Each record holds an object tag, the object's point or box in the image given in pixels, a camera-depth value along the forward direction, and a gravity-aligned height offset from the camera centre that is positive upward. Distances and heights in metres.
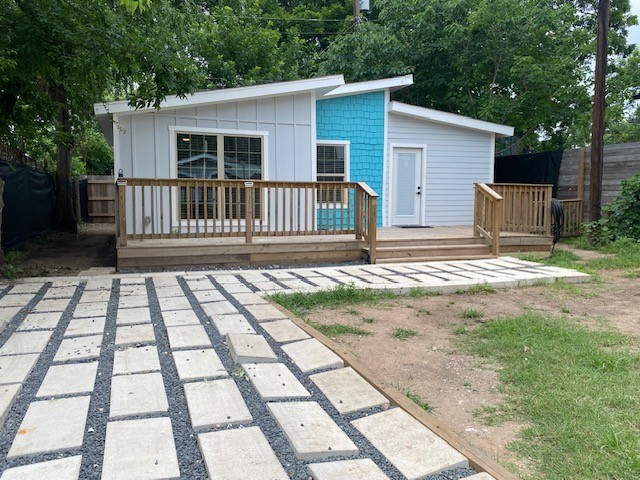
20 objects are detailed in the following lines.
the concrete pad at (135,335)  3.28 -0.98
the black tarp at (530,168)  11.07 +0.87
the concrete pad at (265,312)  3.92 -0.96
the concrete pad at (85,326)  3.48 -0.97
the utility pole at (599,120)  8.71 +1.57
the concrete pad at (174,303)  4.22 -0.96
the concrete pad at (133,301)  4.33 -0.96
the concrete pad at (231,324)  3.52 -0.96
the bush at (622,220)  8.79 -0.32
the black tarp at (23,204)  7.64 -0.10
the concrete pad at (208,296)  4.54 -0.95
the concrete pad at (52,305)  4.14 -0.95
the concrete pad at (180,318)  3.73 -0.96
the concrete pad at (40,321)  3.60 -0.97
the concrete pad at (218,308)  4.04 -0.95
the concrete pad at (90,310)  3.98 -0.96
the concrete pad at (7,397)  2.21 -0.99
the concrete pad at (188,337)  3.21 -0.97
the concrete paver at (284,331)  3.40 -0.97
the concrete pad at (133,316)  3.80 -0.97
